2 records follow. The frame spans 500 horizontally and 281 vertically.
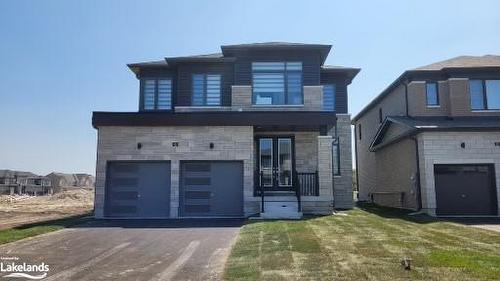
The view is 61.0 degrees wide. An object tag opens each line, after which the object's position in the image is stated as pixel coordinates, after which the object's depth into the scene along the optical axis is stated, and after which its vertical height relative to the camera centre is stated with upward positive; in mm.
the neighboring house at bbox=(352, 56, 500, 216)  18031 +2104
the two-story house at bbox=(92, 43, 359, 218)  17297 +862
